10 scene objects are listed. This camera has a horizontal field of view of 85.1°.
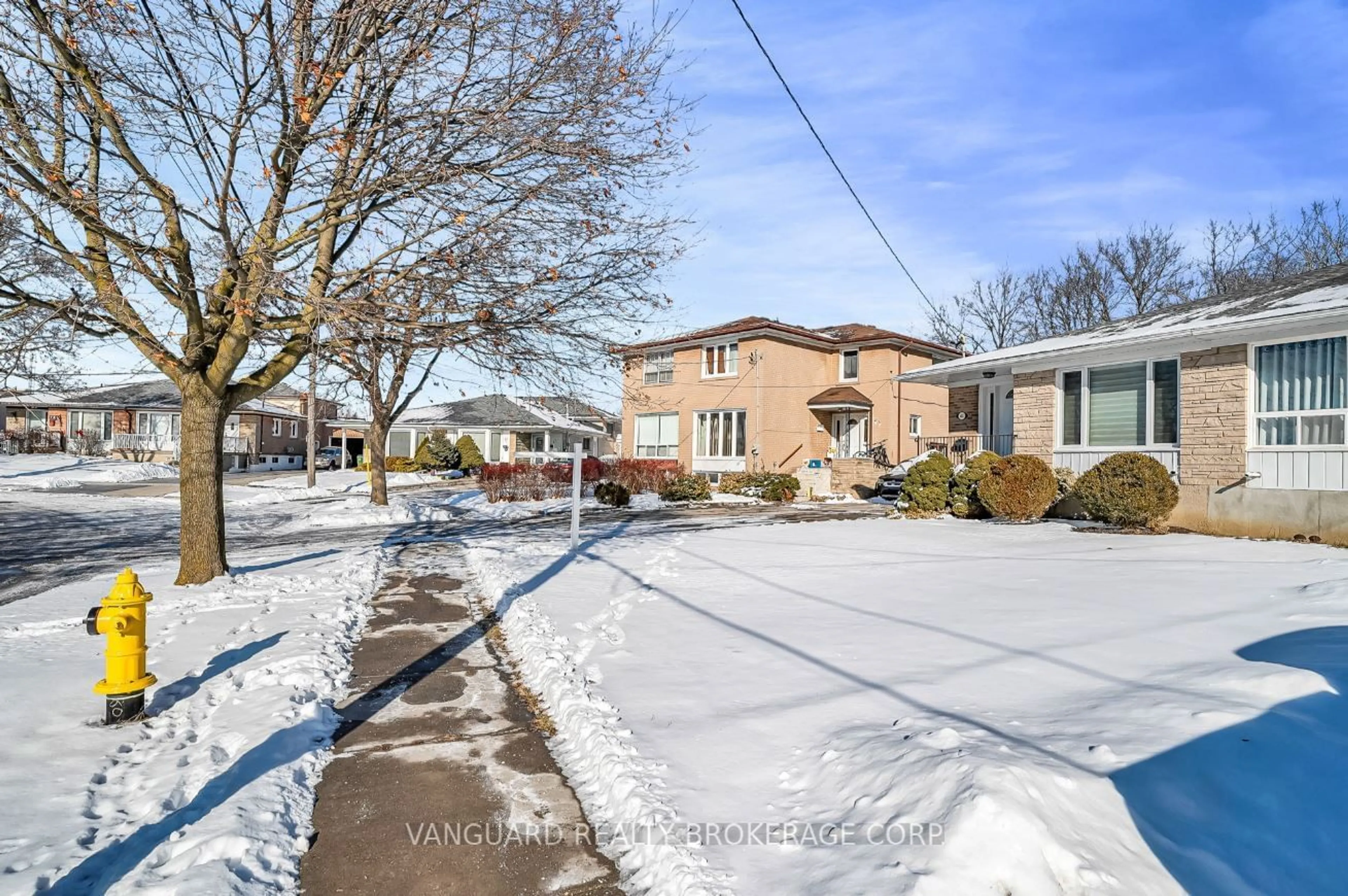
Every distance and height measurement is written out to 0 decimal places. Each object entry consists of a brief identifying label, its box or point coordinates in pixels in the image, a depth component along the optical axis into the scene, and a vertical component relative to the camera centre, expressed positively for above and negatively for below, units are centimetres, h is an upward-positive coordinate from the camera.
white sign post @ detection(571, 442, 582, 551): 1242 -76
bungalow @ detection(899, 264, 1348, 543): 1135 +96
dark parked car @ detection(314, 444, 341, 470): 5334 -75
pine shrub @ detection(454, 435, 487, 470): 4334 -26
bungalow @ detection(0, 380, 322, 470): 4550 +151
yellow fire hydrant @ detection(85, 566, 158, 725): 462 -126
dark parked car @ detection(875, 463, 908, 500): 2414 -104
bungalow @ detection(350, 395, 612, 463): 4822 +127
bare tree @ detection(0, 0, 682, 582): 716 +314
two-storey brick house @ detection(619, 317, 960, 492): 3034 +236
